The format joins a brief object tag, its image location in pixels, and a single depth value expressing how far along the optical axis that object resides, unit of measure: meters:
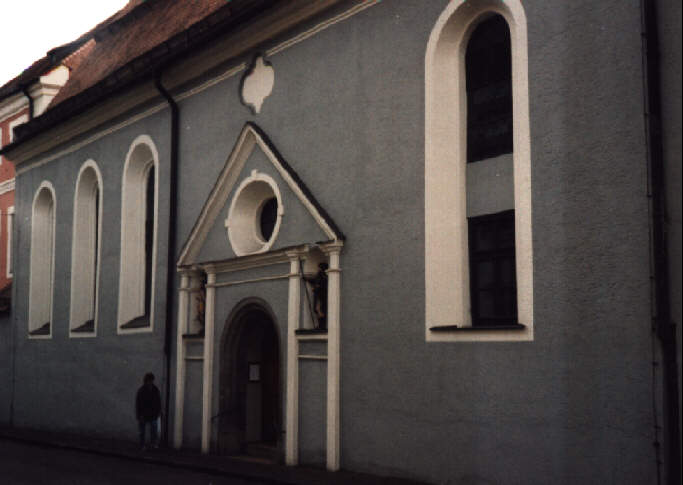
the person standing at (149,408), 18.16
